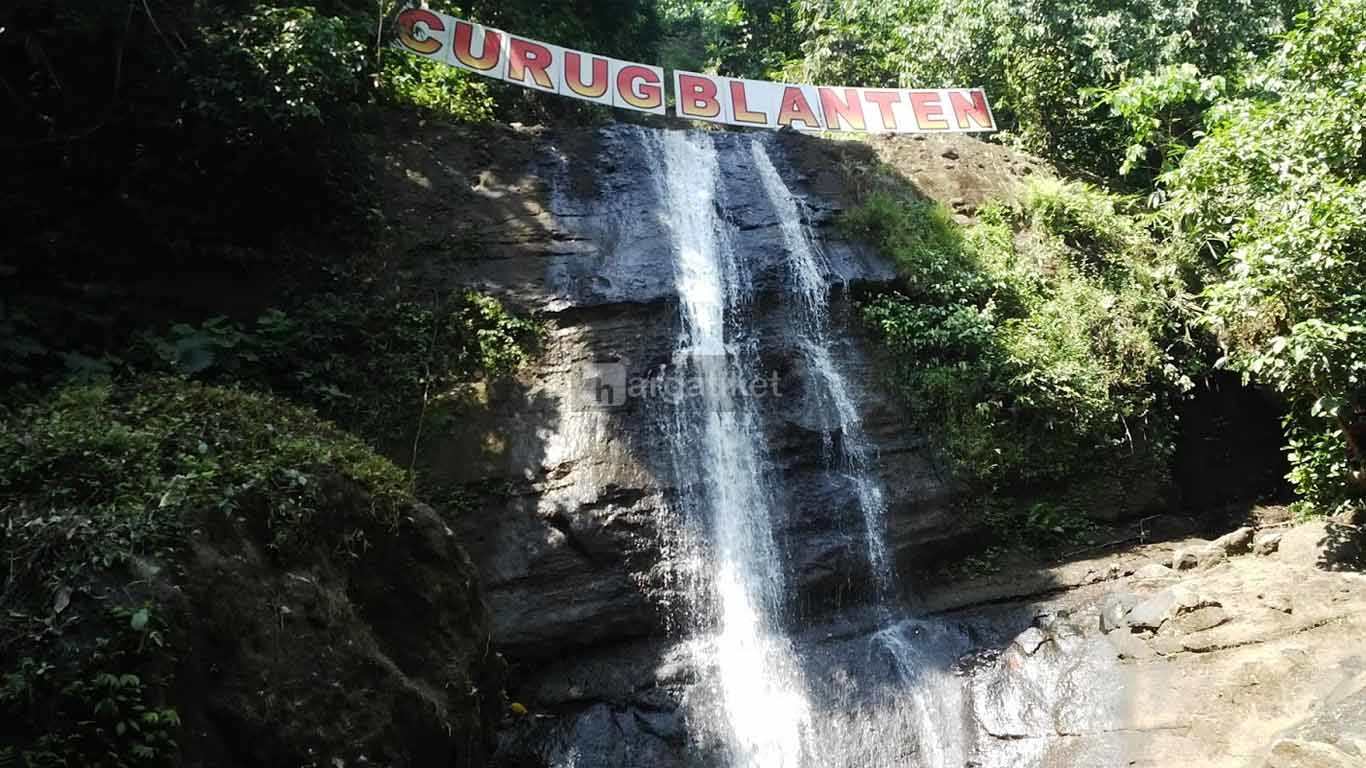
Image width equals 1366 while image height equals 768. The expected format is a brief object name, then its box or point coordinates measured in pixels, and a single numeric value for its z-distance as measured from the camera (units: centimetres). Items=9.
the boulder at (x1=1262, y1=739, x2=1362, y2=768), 555
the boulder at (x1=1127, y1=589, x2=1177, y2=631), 793
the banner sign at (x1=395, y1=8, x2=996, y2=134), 1268
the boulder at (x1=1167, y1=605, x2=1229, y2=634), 769
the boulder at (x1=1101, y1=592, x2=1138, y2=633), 814
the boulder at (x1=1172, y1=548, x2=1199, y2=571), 901
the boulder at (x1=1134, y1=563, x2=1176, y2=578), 885
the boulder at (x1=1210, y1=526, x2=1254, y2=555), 902
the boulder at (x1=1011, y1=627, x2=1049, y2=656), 805
